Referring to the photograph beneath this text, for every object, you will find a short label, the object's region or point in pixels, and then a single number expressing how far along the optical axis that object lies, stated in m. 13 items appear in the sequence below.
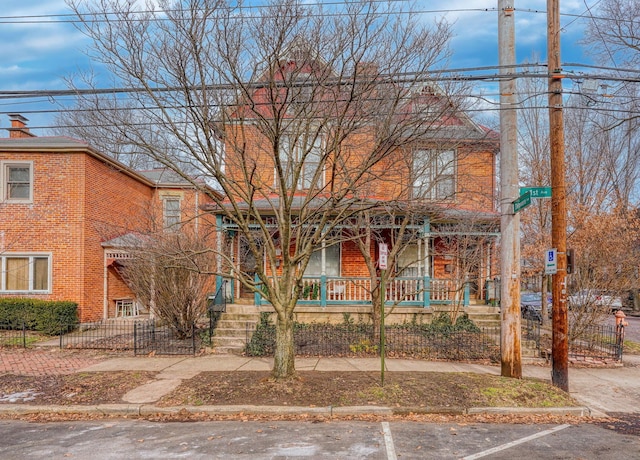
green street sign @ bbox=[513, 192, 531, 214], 7.72
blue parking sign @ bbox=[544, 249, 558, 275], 8.24
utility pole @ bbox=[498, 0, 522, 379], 8.28
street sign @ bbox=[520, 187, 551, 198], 7.96
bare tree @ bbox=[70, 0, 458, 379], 7.55
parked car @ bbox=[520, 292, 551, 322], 19.61
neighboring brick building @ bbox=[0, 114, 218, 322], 15.44
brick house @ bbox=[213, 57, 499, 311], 9.86
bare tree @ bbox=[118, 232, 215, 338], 11.83
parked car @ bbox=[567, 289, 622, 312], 12.32
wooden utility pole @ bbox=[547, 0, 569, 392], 8.24
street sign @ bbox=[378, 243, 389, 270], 7.79
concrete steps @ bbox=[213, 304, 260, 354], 11.66
